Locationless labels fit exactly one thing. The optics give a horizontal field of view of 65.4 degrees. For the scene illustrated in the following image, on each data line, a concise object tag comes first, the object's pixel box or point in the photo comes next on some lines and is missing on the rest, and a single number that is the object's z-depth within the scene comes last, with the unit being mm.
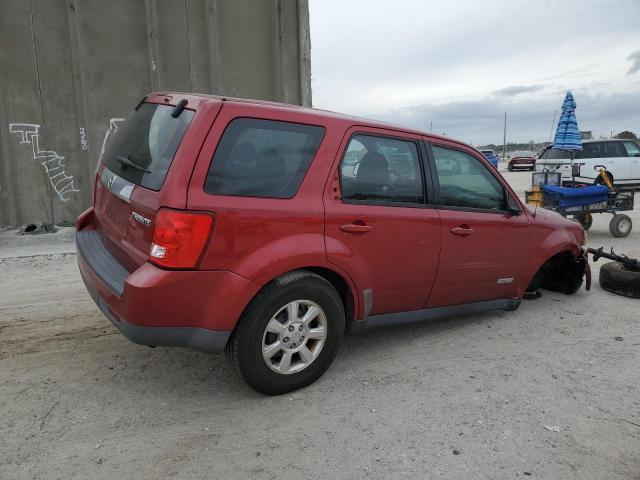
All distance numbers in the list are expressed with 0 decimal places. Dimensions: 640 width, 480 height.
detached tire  5195
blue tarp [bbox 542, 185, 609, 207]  8555
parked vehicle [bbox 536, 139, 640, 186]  14555
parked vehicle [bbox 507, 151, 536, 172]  36188
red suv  2682
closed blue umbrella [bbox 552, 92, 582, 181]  10641
